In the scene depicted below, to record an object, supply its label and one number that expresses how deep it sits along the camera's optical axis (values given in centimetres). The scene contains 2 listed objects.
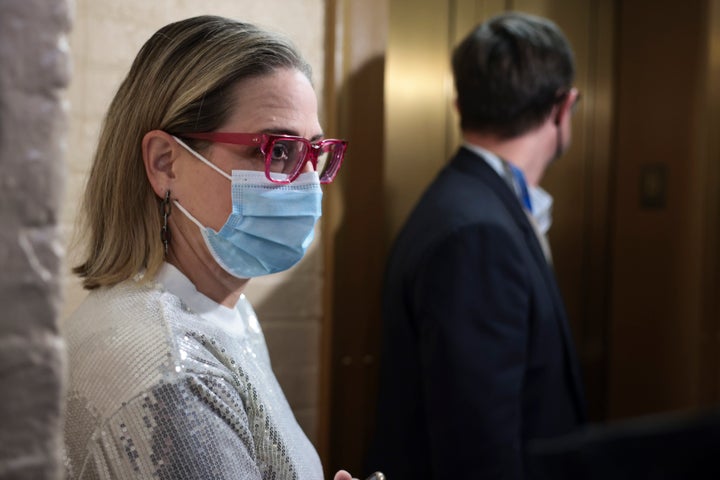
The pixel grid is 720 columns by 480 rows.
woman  155
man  207
